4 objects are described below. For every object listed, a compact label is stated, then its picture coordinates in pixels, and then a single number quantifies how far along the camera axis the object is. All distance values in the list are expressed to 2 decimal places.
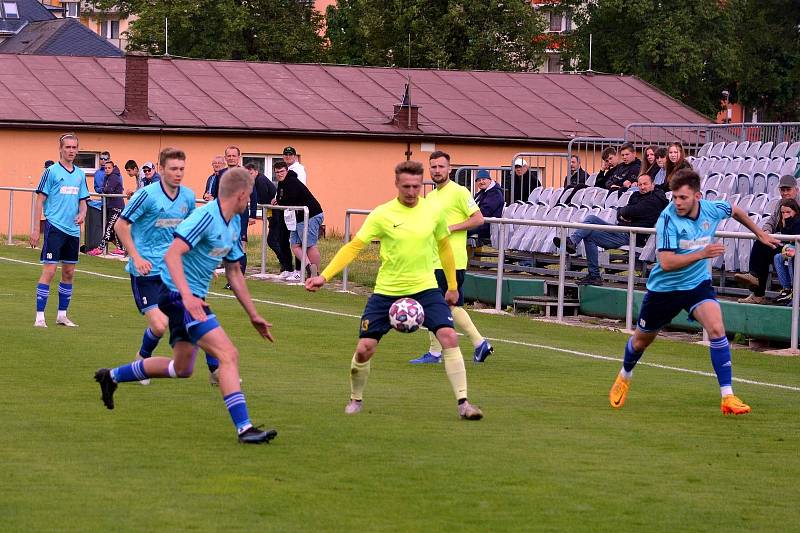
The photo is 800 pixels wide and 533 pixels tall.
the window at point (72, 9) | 119.88
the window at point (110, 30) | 117.60
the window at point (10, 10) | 87.19
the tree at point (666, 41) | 71.31
